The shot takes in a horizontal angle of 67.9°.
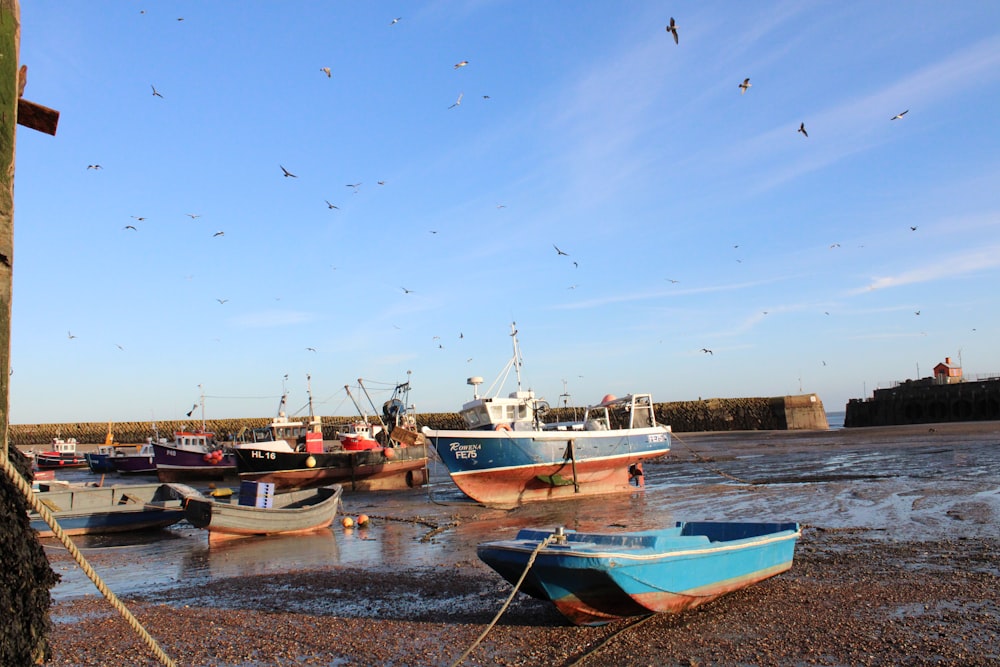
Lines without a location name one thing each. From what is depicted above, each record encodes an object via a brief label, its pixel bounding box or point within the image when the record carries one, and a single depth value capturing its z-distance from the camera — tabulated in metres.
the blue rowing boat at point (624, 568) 8.52
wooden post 3.57
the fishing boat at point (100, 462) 49.66
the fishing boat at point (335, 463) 30.30
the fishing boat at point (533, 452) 23.61
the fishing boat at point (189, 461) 40.03
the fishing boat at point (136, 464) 48.12
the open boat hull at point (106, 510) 18.98
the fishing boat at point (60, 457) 55.41
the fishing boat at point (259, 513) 17.14
